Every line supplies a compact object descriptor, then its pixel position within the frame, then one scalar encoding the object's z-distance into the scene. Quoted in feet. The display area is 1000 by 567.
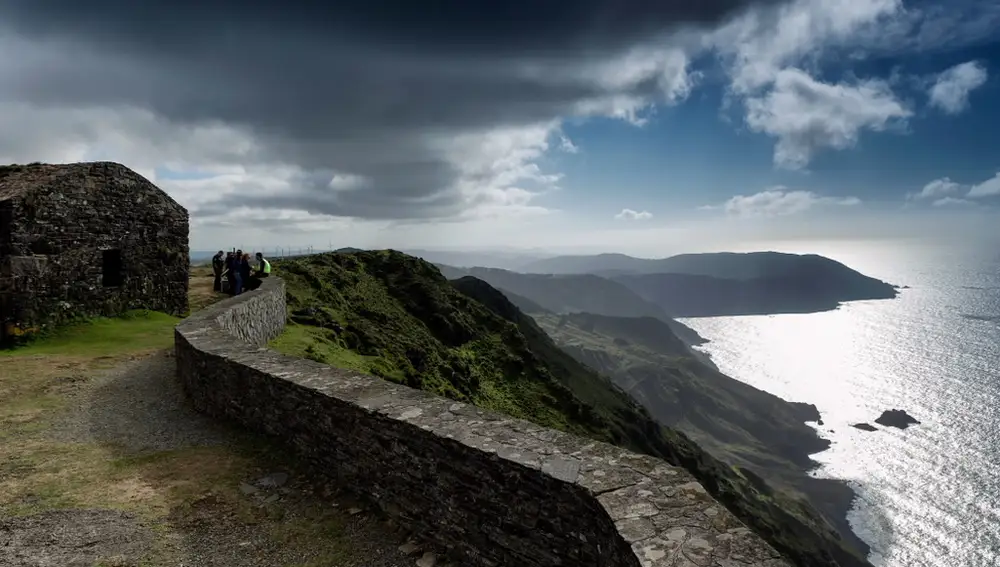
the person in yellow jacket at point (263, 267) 79.97
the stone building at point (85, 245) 50.44
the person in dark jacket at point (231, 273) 76.40
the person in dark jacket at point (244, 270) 75.25
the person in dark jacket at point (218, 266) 82.89
